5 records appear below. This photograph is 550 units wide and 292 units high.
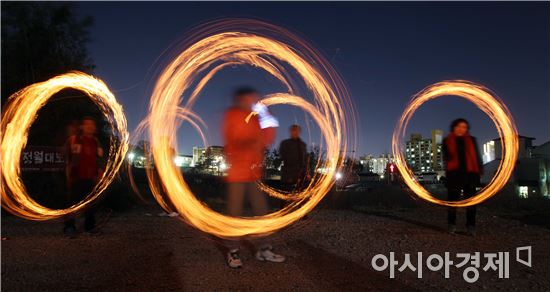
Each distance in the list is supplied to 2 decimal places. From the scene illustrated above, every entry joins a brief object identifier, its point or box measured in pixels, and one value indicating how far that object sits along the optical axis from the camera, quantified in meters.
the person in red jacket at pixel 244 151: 5.44
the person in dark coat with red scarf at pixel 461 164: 7.53
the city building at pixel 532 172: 28.14
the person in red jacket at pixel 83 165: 7.59
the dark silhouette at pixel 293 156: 9.32
